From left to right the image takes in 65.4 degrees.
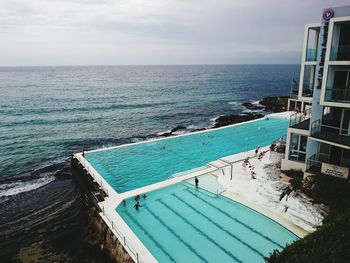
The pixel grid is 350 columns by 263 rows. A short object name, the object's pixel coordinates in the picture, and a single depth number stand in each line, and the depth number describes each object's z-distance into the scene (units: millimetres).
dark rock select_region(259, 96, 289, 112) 59569
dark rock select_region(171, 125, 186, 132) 44162
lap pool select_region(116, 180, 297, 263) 12594
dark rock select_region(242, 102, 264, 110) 62288
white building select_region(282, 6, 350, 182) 15820
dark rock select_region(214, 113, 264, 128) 43850
